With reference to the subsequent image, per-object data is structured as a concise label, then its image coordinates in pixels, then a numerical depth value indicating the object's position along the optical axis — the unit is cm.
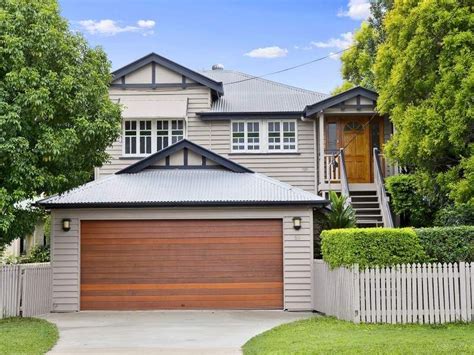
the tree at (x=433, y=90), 1397
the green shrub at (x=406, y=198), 1862
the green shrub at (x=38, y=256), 2042
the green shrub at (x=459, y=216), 1606
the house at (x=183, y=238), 1588
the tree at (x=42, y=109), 1277
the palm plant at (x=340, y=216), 1678
